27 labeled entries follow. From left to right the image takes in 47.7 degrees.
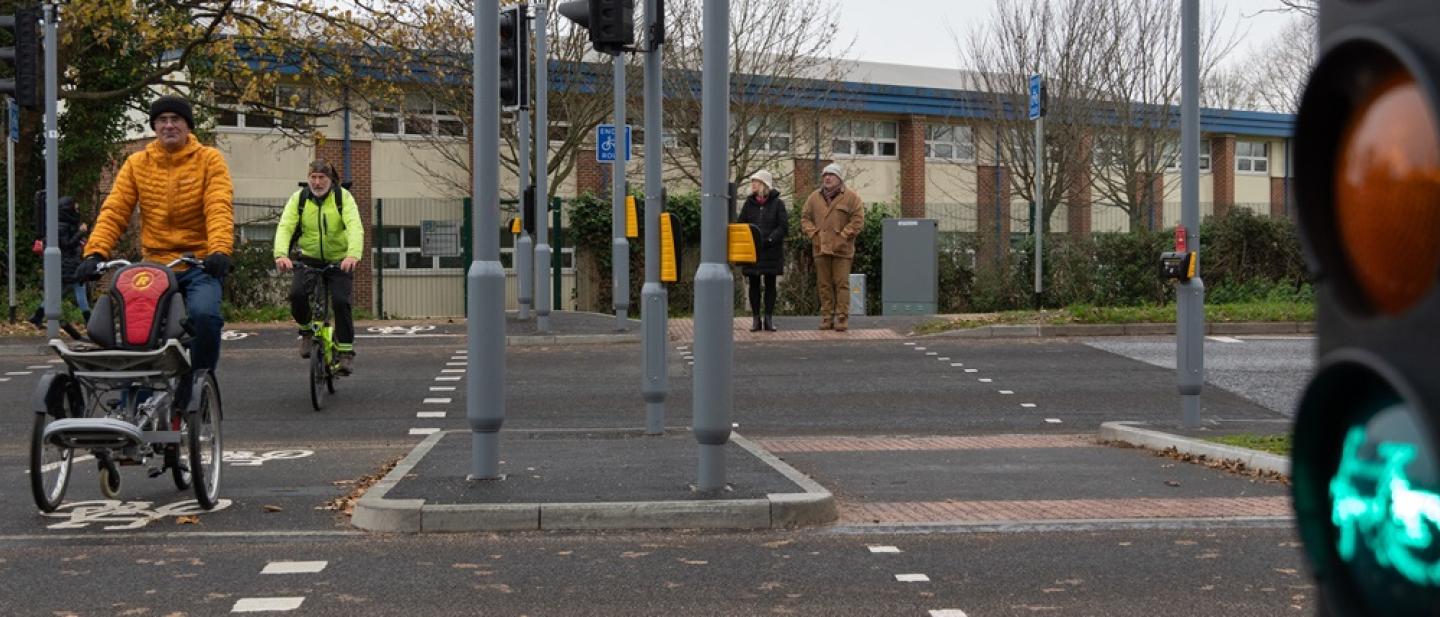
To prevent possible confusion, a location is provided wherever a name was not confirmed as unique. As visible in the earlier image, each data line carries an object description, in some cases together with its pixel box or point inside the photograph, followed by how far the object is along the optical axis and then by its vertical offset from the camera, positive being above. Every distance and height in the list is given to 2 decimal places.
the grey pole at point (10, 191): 23.80 +1.31
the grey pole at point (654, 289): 10.38 -0.09
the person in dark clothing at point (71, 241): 23.07 +0.51
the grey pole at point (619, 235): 18.41 +0.47
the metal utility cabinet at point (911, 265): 28.05 +0.14
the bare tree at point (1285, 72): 48.33 +7.02
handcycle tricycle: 7.69 -0.55
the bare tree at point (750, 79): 37.56 +4.61
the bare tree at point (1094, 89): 41.41 +4.77
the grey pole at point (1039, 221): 24.30 +0.79
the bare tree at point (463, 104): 34.22 +3.87
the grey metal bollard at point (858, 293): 27.56 -0.33
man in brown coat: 19.67 +0.61
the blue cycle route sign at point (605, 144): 22.47 +1.83
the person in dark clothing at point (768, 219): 19.70 +0.67
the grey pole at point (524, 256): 21.64 +0.26
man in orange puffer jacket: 8.60 +0.42
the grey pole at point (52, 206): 19.55 +0.86
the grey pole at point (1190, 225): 11.27 +0.33
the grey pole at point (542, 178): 21.48 +1.33
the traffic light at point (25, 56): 18.92 +2.59
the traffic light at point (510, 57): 10.79 +1.52
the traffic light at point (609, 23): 10.46 +1.62
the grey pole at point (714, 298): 8.28 -0.12
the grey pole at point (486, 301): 8.59 -0.14
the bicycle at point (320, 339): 13.36 -0.52
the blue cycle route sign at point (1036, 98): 24.48 +2.64
